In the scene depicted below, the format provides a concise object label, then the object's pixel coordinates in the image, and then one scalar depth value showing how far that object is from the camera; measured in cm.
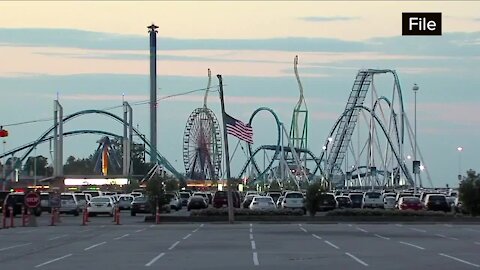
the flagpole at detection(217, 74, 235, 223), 5812
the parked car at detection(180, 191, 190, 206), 10616
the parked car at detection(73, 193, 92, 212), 7925
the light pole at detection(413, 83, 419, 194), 9979
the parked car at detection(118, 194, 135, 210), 8924
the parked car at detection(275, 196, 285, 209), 7762
